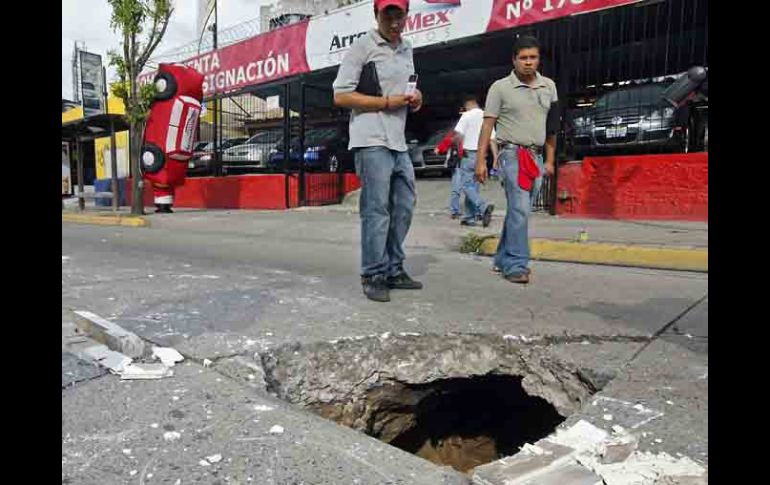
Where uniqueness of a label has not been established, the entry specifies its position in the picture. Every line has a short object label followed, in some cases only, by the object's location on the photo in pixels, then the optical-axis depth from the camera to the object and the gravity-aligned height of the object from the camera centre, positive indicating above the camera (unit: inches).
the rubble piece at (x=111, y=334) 83.6 -20.9
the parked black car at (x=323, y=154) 460.4 +43.0
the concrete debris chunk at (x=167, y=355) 80.7 -22.6
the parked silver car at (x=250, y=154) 494.0 +46.3
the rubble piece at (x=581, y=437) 56.8 -24.7
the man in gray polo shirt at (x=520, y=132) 143.6 +19.1
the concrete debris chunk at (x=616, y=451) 53.7 -24.4
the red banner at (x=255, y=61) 439.2 +124.6
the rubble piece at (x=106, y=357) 78.1 -22.6
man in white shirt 269.3 +18.3
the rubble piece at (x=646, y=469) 50.7 -25.2
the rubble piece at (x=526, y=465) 49.6 -24.6
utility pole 483.7 +53.8
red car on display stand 402.9 +60.8
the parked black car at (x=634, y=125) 282.0 +42.4
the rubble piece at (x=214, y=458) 54.4 -25.2
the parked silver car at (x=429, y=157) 458.9 +40.1
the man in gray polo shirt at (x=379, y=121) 119.3 +18.5
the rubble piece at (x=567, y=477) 49.3 -24.8
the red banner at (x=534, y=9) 287.3 +106.8
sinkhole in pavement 85.3 -29.9
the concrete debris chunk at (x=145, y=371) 75.1 -23.1
